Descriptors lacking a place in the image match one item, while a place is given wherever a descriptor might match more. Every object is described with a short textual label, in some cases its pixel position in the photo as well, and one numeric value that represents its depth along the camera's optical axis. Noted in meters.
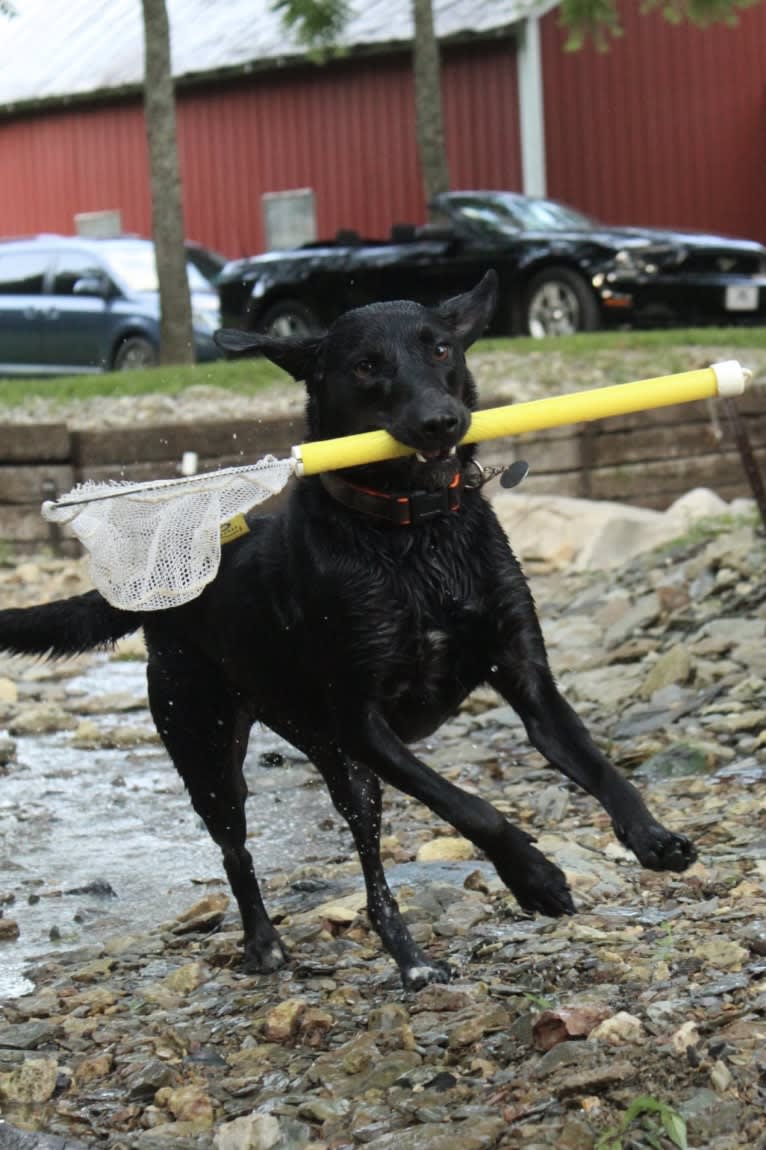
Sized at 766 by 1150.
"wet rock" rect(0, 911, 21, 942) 10.25
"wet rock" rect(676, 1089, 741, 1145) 6.24
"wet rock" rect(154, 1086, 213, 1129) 7.18
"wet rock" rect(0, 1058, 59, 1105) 7.40
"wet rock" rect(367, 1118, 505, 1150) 6.46
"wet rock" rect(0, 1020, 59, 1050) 8.17
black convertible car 31.73
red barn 49.17
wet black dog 8.01
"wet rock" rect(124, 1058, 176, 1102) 7.48
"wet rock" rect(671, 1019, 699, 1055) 6.81
